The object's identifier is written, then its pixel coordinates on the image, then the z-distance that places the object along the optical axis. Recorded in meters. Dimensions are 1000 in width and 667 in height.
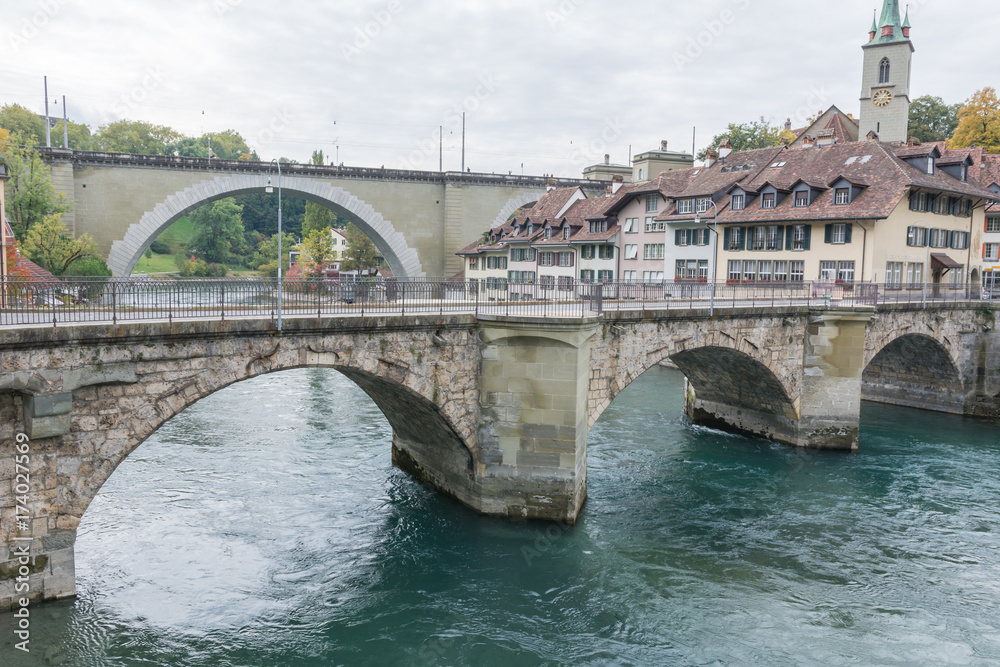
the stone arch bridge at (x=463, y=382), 14.15
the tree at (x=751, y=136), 63.97
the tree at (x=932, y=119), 63.03
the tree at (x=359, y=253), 77.00
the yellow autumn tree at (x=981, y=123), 55.38
